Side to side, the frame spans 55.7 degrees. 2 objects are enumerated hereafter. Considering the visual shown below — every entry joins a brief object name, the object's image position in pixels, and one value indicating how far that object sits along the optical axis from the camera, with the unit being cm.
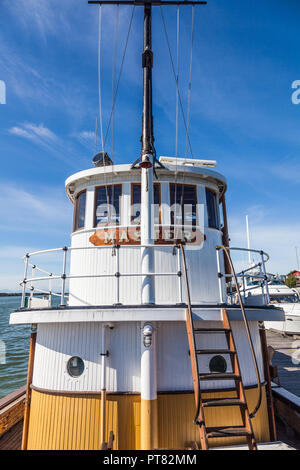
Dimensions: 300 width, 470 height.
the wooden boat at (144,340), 493
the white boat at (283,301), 735
